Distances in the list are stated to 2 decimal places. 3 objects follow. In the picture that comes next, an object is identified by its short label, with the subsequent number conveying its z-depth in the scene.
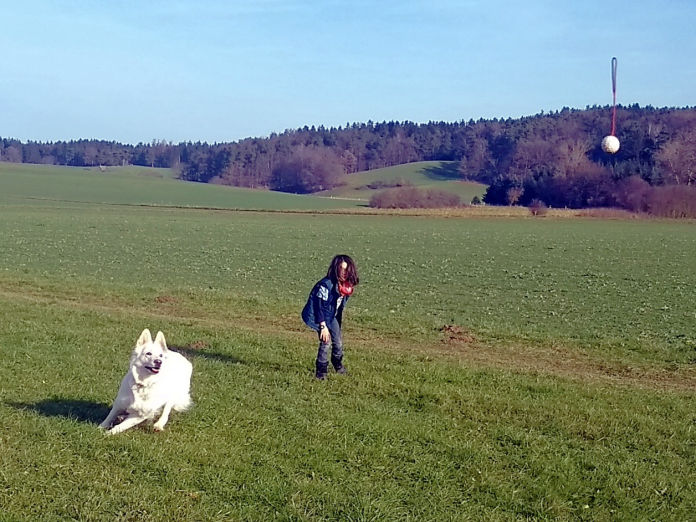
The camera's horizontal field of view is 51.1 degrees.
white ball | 21.48
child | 9.58
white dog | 7.09
